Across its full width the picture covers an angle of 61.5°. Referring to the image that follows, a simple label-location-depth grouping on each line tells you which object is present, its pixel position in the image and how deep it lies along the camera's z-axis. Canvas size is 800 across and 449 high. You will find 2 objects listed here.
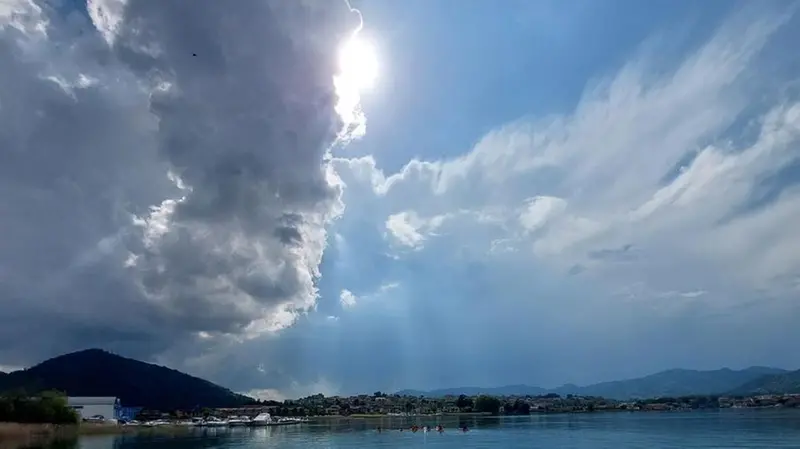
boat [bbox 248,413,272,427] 175.98
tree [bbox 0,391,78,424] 113.88
